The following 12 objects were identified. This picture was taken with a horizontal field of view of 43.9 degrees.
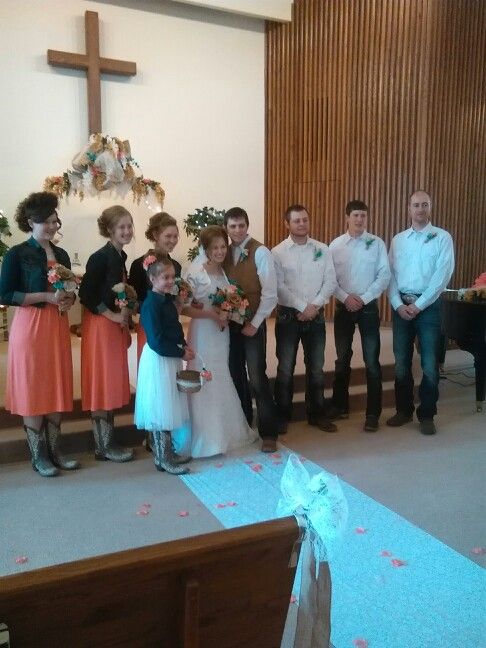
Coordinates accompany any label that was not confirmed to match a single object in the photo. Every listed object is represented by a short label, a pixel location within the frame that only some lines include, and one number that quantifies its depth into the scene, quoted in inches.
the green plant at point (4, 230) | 243.6
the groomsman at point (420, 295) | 168.6
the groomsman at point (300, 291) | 162.9
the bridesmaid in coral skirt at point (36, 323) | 131.0
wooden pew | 42.6
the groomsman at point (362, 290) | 171.5
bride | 148.6
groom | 154.1
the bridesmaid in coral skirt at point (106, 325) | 139.3
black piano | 188.5
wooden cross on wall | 264.5
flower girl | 135.3
